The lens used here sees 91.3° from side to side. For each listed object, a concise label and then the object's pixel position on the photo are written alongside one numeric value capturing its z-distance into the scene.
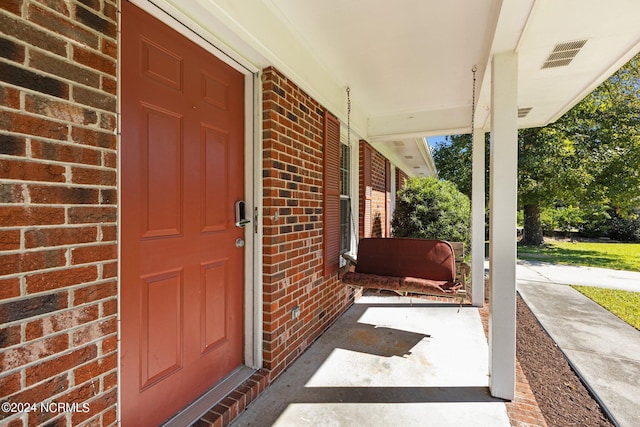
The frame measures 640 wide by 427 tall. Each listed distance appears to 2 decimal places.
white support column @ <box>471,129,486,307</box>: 4.30
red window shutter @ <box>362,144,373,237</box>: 4.88
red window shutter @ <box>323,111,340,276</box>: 3.38
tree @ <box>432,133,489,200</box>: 15.11
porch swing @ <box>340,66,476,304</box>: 3.01
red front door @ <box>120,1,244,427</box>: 1.58
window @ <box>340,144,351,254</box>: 4.32
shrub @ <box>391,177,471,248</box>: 5.86
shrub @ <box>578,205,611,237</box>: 15.80
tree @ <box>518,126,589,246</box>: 9.55
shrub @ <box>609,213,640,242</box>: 15.37
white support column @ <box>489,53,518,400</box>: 2.26
